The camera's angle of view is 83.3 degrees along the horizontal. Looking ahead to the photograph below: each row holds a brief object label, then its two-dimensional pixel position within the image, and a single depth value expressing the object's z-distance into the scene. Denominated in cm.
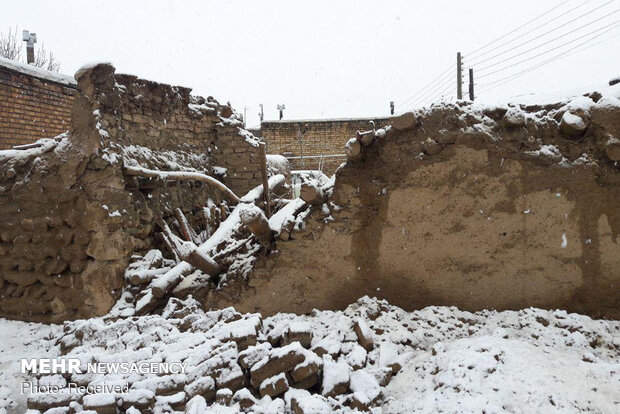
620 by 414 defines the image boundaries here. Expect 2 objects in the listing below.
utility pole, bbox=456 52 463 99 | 1422
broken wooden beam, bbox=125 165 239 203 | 430
